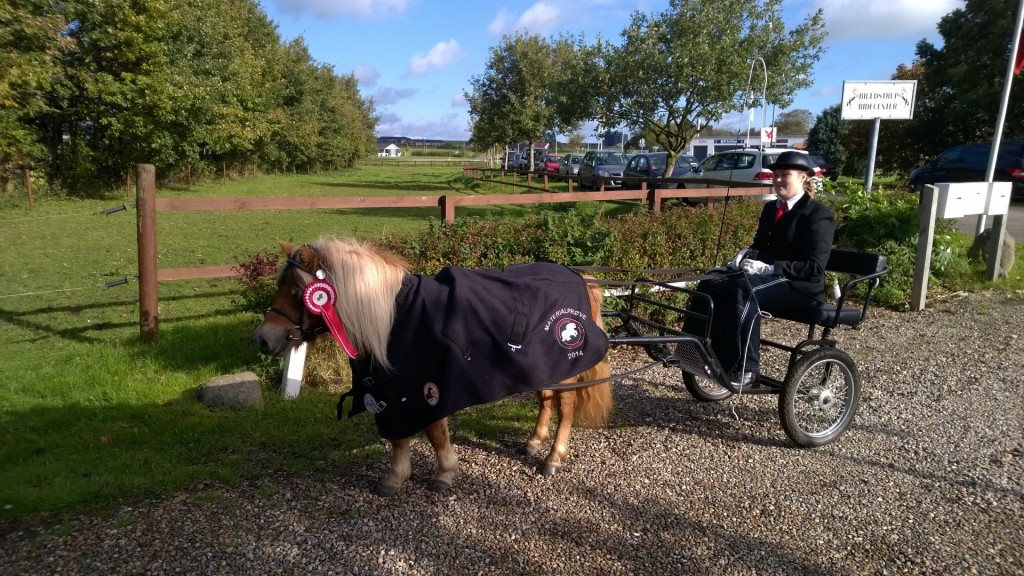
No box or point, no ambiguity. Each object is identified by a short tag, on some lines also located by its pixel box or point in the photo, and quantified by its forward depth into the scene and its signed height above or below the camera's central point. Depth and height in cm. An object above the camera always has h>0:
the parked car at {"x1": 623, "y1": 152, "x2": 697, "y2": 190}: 2162 +127
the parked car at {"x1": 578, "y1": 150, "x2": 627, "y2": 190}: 2780 +151
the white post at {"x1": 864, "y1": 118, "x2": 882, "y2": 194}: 1114 +101
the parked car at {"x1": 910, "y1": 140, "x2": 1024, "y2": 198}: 1884 +154
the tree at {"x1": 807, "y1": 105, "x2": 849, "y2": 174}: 4131 +464
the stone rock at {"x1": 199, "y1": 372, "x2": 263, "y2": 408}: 468 -152
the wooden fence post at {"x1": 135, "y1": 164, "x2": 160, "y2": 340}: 554 -65
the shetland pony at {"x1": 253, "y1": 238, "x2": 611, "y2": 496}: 312 -56
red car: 4019 +216
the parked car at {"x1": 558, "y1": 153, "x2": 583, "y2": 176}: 3415 +179
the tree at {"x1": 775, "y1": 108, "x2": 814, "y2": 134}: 8780 +1161
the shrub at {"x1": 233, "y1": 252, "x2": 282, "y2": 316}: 536 -85
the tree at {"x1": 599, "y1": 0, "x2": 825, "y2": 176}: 1730 +381
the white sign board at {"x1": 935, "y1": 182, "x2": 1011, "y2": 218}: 812 +24
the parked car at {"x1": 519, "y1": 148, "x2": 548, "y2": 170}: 3925 +250
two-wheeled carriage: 411 -101
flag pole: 908 +0
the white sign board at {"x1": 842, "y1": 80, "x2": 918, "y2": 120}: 1091 +188
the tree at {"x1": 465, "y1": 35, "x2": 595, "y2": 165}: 3519 +565
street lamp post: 1752 +322
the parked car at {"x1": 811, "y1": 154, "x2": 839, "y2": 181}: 2428 +156
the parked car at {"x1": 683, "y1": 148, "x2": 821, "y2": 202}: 1747 +114
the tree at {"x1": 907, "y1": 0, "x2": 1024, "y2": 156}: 2688 +587
